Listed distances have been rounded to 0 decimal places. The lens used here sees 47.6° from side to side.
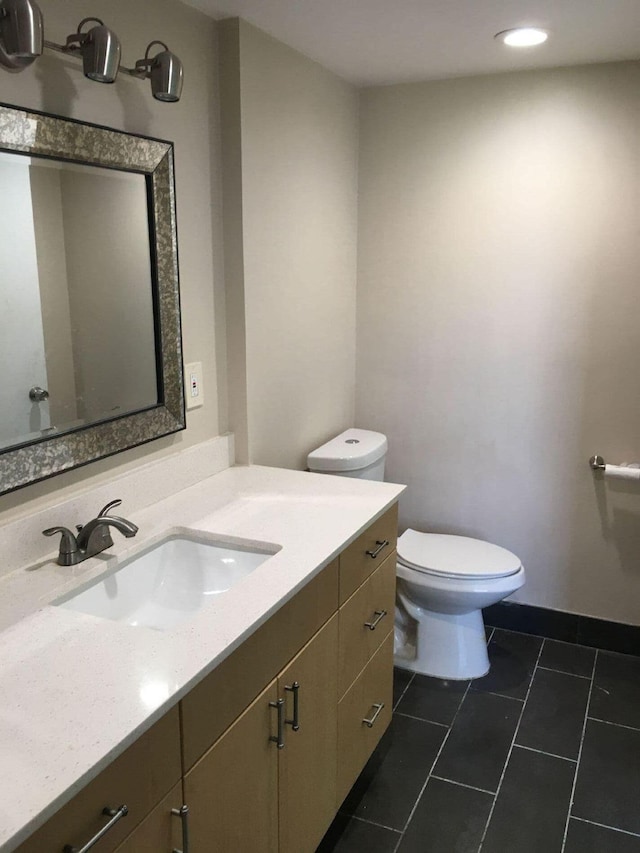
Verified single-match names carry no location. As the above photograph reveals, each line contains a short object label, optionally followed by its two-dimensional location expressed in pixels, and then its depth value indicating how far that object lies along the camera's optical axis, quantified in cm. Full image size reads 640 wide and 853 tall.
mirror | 147
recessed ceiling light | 210
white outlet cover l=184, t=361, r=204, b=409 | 206
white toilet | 254
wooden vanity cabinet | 109
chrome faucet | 154
